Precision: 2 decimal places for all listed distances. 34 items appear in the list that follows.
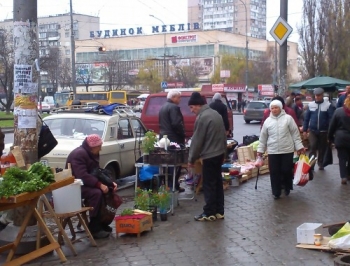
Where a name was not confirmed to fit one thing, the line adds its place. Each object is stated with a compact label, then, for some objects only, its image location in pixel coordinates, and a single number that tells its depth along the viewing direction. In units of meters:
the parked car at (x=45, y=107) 54.09
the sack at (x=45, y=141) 8.27
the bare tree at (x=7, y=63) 44.69
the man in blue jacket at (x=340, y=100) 17.38
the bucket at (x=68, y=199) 7.32
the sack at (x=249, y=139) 16.47
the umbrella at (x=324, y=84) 20.47
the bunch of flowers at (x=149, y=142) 9.69
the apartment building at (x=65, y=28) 108.56
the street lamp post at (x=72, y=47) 37.81
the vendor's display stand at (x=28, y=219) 6.28
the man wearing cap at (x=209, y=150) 8.70
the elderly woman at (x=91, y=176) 7.88
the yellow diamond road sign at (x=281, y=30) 14.97
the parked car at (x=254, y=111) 38.57
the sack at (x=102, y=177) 8.05
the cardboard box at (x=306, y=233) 7.18
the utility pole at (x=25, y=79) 7.82
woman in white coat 10.36
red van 15.43
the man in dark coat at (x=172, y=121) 11.12
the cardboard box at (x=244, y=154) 14.22
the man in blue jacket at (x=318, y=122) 13.28
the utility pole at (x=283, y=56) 15.34
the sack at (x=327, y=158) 13.47
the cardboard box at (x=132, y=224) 8.02
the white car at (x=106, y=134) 11.39
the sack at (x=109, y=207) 8.02
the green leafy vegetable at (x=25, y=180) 6.25
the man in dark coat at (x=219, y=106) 13.85
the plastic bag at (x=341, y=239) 6.66
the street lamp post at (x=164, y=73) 85.40
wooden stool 7.21
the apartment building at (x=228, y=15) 144.12
